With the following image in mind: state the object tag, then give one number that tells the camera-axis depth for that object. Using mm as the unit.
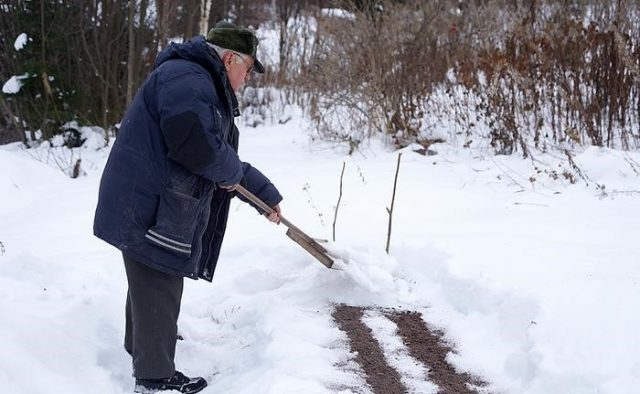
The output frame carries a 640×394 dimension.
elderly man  2658
